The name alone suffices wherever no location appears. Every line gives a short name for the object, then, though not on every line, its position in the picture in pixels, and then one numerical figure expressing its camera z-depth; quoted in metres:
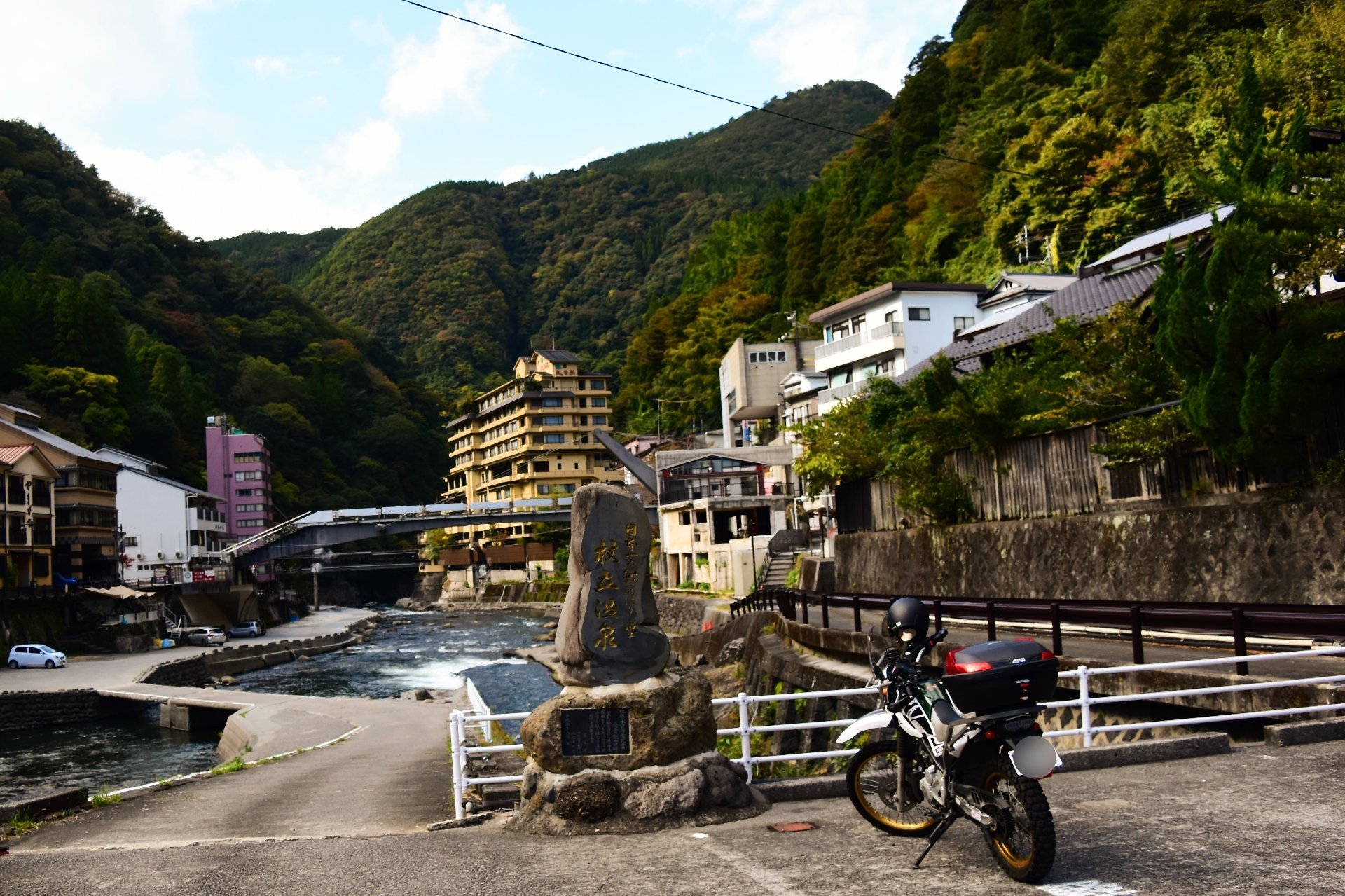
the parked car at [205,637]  55.25
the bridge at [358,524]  71.44
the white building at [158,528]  65.12
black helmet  6.93
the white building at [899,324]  49.19
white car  41.47
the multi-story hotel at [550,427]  105.44
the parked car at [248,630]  62.16
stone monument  8.20
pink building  91.25
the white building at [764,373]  69.19
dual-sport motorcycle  5.82
